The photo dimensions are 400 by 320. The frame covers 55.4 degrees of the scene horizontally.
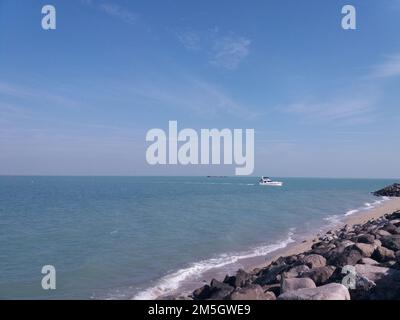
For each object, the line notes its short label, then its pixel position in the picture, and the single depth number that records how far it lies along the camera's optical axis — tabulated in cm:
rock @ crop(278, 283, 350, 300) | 754
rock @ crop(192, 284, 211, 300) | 1136
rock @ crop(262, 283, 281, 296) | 995
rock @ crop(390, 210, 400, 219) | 2377
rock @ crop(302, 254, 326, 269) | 1230
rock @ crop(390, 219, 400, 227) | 1905
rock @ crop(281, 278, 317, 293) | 923
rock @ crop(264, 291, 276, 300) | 925
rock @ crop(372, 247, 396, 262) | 1191
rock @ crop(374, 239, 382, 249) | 1315
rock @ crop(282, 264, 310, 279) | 1119
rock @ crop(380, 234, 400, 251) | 1300
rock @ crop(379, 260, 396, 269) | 1023
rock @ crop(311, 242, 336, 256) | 1543
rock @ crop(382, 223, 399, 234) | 1676
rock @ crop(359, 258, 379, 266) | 1112
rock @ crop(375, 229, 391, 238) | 1548
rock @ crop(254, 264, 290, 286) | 1189
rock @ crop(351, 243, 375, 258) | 1223
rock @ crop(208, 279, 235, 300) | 1083
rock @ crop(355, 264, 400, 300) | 804
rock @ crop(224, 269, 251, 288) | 1212
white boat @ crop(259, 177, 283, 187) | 14738
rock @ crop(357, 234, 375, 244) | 1432
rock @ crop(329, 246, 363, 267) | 1134
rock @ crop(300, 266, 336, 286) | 1017
